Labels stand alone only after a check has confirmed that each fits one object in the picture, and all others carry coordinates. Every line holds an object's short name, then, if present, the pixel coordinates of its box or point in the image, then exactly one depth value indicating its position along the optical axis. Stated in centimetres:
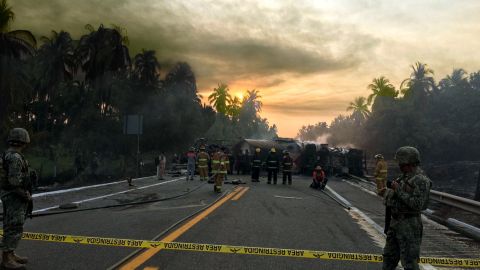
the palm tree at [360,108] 13560
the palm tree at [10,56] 3231
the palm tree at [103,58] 4925
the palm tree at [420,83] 8023
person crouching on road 1834
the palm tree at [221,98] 12169
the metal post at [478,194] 1937
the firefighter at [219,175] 1490
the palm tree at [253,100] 13580
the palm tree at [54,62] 5069
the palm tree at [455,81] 7444
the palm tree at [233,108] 12312
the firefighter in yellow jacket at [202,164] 1994
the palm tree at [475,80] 7712
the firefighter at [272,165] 2064
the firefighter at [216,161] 1507
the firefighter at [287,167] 2045
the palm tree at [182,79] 6719
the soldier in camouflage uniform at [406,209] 464
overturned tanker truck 2816
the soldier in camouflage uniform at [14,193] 539
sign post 1702
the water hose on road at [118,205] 935
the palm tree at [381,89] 10175
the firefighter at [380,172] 1619
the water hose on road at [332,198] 1240
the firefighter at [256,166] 2148
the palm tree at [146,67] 5919
